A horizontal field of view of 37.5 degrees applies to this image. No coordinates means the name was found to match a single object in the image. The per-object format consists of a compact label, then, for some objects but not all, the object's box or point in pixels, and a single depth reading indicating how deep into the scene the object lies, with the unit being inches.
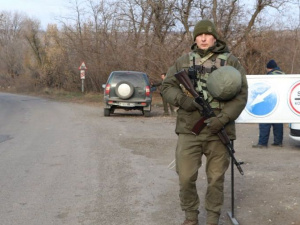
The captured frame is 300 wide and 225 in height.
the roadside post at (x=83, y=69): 1225.6
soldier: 163.2
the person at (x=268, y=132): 366.0
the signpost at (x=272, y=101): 233.5
